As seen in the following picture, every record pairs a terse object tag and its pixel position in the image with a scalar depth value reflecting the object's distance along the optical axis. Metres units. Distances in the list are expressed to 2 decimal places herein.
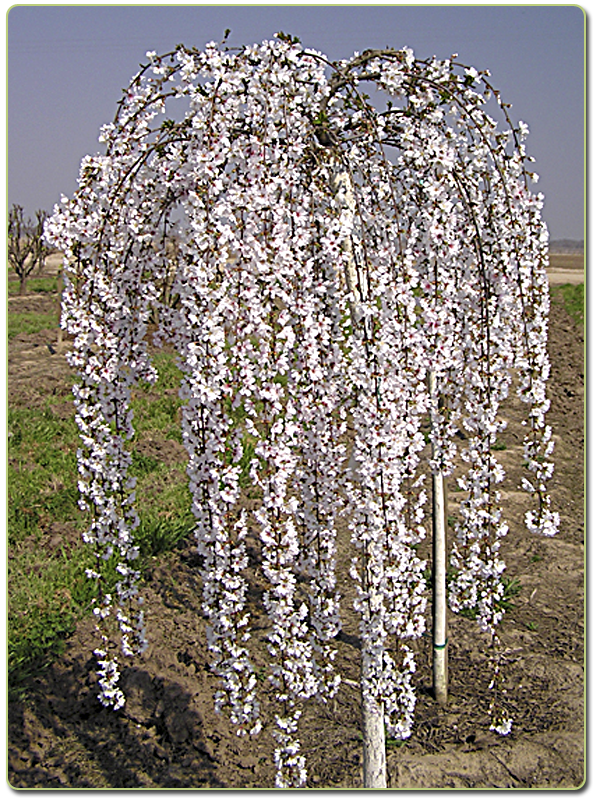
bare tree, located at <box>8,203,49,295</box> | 17.97
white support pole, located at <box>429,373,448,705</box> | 4.02
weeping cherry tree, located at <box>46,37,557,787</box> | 2.41
